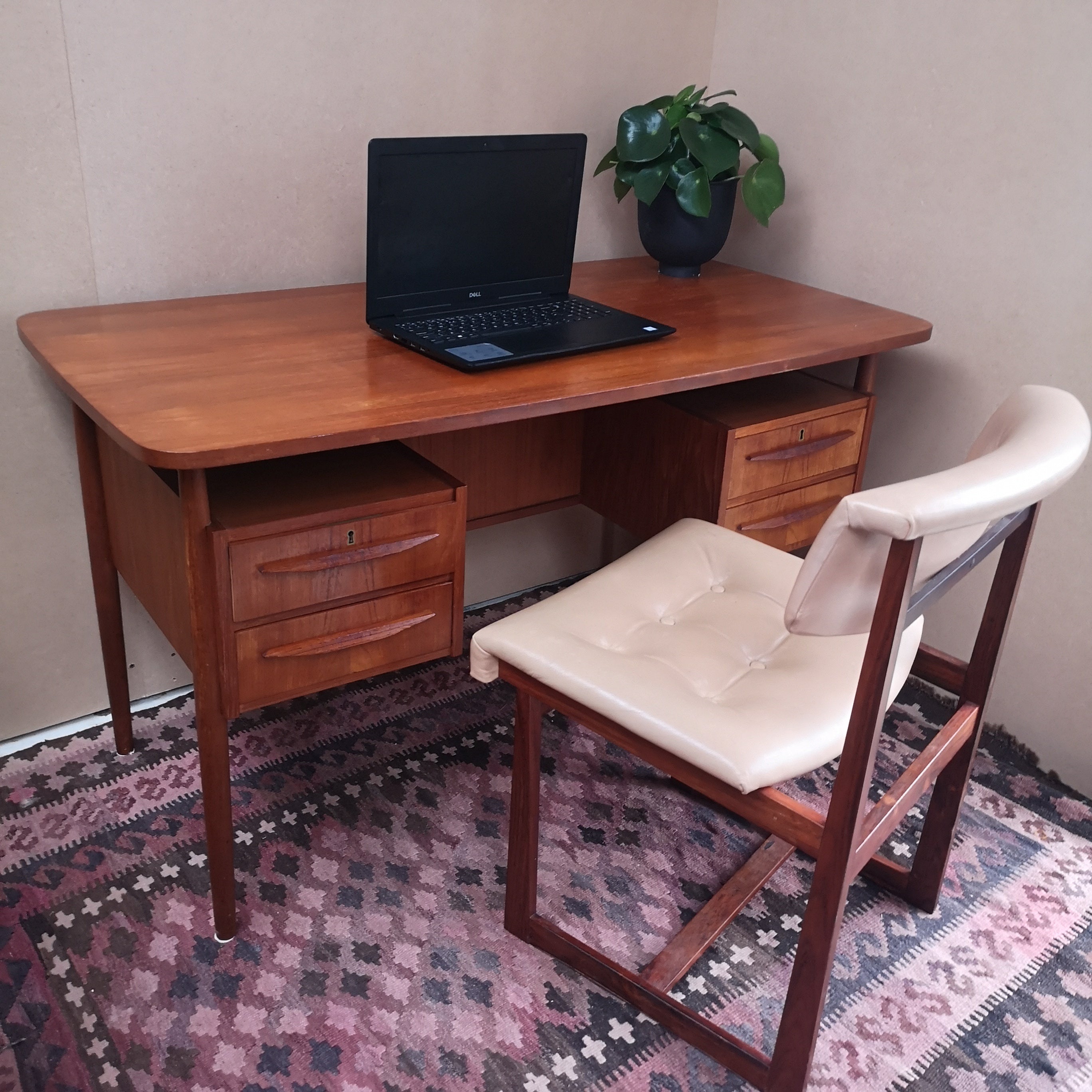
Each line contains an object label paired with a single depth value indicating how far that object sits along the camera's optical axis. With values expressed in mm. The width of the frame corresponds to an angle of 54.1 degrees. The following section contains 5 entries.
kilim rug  1286
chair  966
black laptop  1427
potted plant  1804
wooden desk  1163
